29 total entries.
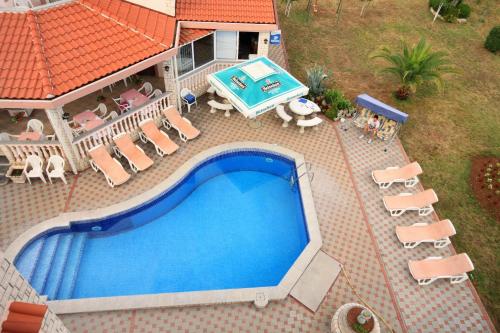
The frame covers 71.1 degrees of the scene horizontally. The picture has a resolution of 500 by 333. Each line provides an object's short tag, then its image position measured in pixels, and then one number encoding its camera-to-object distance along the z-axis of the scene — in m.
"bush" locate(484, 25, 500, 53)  23.73
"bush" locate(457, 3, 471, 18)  27.22
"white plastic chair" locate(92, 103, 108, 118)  15.44
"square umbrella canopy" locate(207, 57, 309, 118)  14.27
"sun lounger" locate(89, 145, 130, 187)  13.75
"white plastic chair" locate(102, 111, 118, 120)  14.88
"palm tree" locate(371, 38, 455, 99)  17.81
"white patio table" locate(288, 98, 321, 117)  16.64
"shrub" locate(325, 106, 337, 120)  17.55
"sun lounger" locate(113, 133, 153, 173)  14.41
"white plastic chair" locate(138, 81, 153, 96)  16.89
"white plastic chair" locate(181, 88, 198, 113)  16.97
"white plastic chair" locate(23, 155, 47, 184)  13.49
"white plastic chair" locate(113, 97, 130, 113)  15.98
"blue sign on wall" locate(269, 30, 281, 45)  16.83
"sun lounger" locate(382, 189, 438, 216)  13.61
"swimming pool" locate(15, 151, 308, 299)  11.66
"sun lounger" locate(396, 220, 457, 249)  12.56
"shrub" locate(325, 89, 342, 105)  17.89
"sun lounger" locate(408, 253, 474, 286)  11.55
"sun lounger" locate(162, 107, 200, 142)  15.84
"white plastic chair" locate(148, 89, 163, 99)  16.28
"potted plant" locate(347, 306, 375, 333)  9.84
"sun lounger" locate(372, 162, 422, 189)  14.60
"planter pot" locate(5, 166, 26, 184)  13.54
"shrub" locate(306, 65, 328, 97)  17.86
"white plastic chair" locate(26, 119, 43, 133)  14.38
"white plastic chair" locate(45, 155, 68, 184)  13.55
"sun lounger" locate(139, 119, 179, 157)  15.13
